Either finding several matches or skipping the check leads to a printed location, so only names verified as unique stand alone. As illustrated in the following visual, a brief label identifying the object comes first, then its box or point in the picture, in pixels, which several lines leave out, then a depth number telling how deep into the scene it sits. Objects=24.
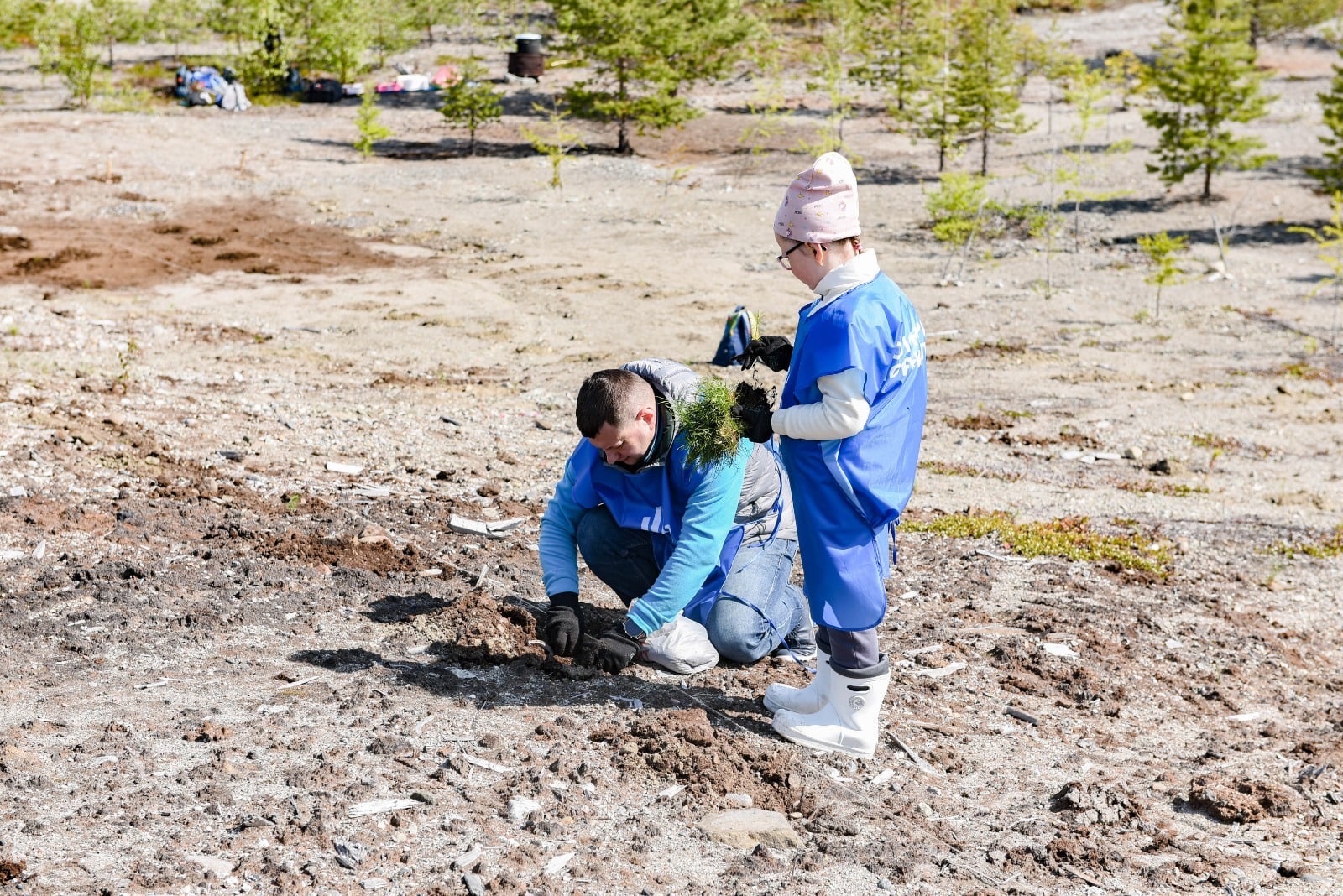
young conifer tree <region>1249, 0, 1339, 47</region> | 32.38
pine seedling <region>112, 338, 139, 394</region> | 8.34
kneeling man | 4.18
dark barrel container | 26.67
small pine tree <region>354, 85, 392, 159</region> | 19.80
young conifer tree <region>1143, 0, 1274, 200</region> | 16.47
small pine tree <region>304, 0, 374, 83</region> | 25.70
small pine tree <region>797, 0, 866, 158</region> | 18.91
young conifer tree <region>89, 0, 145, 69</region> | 29.05
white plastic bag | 4.54
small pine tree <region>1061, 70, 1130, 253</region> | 14.64
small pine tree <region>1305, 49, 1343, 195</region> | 16.38
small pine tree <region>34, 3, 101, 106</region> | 23.80
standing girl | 3.69
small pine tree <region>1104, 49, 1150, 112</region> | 19.80
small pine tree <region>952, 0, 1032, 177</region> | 17.61
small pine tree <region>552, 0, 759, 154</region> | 20.12
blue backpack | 4.32
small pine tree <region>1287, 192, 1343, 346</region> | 12.40
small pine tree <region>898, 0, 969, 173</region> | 18.36
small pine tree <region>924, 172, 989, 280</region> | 13.52
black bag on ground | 26.08
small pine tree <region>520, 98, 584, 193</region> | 17.38
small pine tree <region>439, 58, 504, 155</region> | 20.73
